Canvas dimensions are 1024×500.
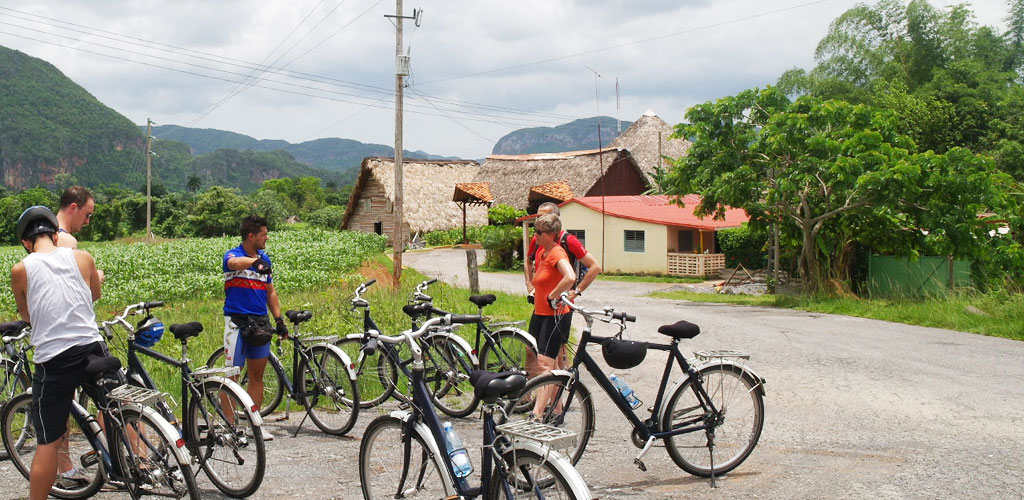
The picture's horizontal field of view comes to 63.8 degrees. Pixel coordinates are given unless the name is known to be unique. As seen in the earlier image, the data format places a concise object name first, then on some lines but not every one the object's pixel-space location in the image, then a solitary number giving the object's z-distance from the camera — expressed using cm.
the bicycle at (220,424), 505
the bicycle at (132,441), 442
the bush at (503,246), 3372
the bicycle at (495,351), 732
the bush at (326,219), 7075
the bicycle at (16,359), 600
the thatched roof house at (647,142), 4906
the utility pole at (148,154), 4803
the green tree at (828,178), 1825
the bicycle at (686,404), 531
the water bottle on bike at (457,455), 389
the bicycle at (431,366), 696
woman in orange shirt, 644
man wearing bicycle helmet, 437
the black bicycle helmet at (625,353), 508
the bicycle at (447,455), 358
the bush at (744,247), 2866
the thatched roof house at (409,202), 4956
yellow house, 2973
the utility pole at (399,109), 1911
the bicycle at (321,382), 676
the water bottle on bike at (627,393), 534
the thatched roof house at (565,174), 4384
